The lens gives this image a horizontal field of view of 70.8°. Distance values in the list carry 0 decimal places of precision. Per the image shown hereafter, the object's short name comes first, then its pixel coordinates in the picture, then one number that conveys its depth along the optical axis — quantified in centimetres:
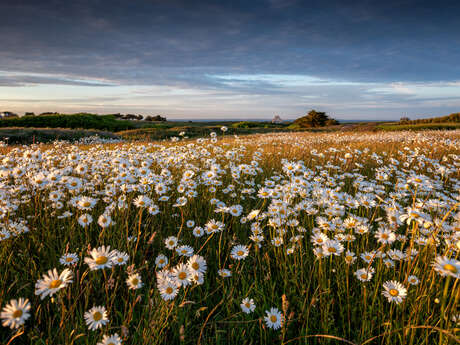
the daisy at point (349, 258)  81
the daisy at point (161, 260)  87
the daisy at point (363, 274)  78
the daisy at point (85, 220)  93
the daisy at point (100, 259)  60
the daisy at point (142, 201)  100
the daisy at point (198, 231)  101
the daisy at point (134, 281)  67
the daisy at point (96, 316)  60
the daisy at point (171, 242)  90
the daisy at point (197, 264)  69
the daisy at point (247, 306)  73
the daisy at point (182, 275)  66
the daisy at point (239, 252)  88
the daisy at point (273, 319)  71
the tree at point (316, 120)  5749
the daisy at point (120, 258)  70
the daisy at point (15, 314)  51
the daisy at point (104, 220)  80
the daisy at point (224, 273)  85
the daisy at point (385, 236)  77
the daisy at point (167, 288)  65
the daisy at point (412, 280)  78
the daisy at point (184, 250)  85
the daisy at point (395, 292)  71
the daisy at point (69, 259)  80
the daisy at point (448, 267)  59
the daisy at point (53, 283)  56
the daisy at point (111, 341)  59
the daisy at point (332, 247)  75
